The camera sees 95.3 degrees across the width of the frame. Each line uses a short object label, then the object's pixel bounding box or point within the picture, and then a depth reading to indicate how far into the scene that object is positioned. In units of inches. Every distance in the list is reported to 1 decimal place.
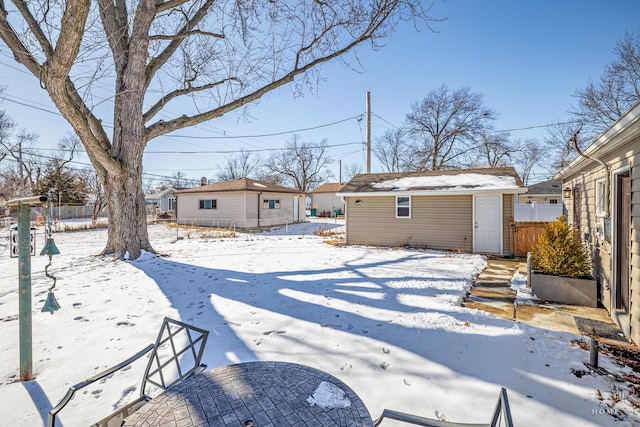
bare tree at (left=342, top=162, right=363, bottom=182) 1811.0
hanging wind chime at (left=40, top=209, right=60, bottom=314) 106.7
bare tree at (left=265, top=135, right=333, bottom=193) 1593.3
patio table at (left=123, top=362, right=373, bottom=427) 52.0
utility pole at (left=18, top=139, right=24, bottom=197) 907.4
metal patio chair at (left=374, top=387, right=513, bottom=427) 50.5
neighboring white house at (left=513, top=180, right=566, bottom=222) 798.5
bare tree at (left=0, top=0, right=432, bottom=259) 273.1
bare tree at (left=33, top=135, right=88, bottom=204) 934.4
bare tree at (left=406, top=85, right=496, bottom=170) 932.6
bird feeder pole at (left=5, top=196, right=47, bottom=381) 96.5
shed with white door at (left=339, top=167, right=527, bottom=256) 371.6
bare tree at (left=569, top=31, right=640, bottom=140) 607.8
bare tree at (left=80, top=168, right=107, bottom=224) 860.5
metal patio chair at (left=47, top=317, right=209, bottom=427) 63.8
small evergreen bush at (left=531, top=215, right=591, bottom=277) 195.8
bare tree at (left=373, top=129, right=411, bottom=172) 1279.5
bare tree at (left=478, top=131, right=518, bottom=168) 965.2
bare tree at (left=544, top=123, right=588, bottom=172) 853.2
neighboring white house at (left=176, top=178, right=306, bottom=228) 753.6
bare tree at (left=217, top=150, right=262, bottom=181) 1881.2
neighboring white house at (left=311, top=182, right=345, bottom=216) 1283.5
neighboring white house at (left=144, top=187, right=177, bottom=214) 1443.2
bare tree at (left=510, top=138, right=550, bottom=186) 1183.9
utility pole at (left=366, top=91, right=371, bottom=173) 580.4
